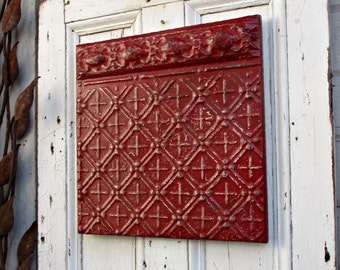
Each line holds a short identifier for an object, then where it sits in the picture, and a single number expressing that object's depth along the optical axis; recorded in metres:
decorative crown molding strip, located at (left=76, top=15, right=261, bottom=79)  1.06
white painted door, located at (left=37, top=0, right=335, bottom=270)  1.01
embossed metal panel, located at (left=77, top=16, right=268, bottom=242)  1.05
